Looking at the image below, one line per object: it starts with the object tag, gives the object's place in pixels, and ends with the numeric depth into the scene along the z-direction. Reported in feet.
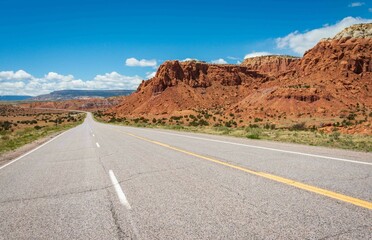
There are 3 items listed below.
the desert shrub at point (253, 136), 58.81
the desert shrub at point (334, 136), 52.65
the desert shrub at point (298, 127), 104.38
